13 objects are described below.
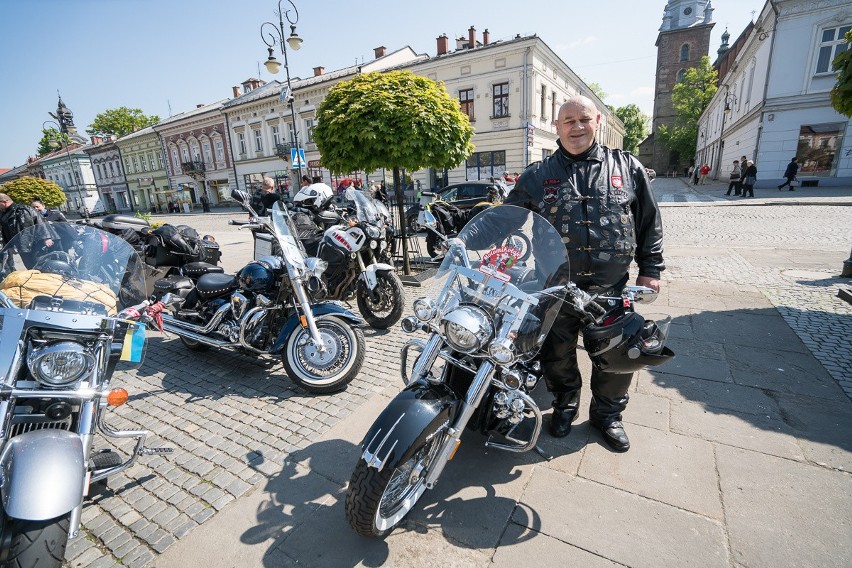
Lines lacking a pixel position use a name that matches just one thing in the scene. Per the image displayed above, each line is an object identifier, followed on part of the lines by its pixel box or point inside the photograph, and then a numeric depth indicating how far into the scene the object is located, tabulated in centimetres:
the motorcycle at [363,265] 433
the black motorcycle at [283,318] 328
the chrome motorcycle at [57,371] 150
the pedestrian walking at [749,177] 1658
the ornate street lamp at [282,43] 1215
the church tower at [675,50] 5044
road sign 1294
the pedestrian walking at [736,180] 1855
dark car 1177
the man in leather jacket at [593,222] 240
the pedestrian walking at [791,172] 1805
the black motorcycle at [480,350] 173
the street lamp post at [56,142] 2145
